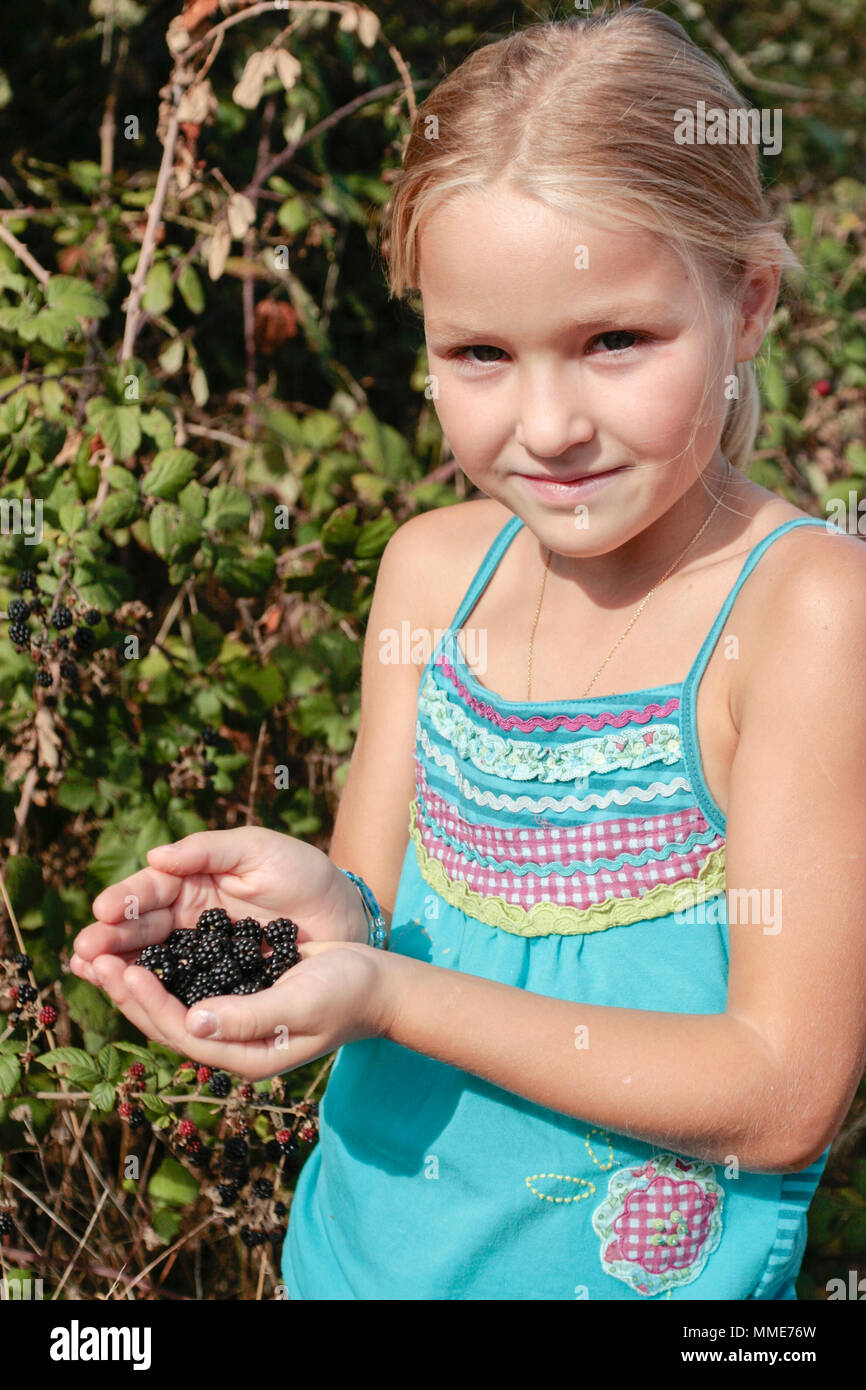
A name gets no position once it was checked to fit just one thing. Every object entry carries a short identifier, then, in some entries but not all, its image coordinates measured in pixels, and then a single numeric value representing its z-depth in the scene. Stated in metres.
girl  1.22
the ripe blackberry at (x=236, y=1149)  1.88
